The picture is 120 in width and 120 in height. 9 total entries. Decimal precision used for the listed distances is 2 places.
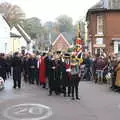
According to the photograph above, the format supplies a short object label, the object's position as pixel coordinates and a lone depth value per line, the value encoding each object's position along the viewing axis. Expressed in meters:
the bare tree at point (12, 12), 116.31
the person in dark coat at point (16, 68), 22.19
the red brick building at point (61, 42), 86.56
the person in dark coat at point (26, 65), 27.41
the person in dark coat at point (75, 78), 18.19
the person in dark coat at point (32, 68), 26.41
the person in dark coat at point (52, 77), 19.75
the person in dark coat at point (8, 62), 27.38
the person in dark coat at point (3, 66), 24.95
